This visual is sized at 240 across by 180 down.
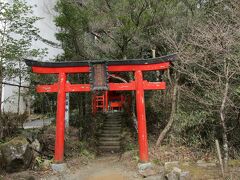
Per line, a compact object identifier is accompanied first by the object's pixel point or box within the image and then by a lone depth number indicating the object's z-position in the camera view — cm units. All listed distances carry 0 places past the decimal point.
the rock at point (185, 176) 751
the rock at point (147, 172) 885
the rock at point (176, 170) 773
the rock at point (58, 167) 957
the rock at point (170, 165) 873
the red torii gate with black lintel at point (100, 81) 985
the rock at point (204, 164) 885
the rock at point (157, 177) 831
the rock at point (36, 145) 1012
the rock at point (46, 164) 955
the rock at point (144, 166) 938
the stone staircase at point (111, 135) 1351
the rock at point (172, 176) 764
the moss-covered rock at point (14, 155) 854
